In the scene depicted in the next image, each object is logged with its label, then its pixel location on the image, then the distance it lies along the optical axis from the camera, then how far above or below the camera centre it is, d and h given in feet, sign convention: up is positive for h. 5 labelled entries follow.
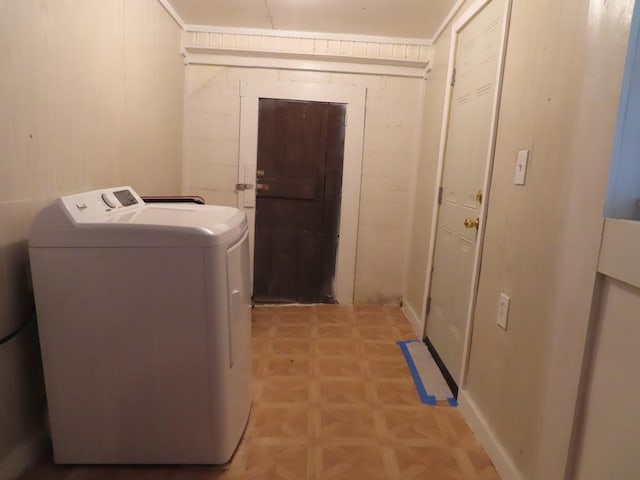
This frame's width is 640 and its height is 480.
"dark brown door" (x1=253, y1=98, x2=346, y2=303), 9.84 -0.59
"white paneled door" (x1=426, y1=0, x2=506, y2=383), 5.90 +0.24
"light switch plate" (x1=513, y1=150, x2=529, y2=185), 4.59 +0.27
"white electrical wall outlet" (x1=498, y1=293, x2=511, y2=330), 4.84 -1.53
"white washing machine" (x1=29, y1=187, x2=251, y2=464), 4.09 -1.78
